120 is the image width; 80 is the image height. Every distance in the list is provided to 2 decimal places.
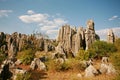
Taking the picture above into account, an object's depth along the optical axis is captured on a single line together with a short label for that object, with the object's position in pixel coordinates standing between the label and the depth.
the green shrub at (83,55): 16.18
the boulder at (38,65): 13.17
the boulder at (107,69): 11.34
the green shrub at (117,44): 18.77
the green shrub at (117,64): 9.99
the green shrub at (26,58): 14.79
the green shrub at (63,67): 12.59
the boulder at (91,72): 11.01
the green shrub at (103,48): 17.74
